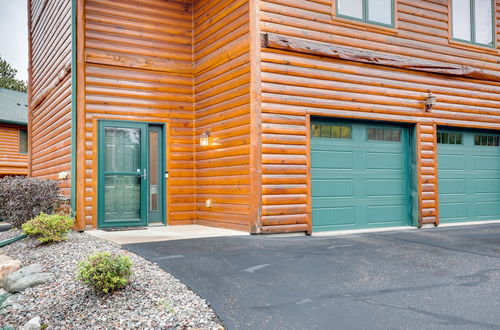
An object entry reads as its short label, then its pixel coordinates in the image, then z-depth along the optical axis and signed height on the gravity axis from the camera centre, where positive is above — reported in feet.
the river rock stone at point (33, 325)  11.35 -3.83
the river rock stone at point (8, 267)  17.29 -3.50
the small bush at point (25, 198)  24.20 -0.92
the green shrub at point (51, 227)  20.25 -2.16
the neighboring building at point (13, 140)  59.11 +6.05
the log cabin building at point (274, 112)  22.85 +4.07
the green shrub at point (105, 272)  12.09 -2.60
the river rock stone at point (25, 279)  15.21 -3.50
